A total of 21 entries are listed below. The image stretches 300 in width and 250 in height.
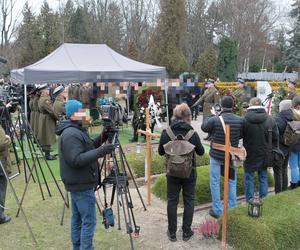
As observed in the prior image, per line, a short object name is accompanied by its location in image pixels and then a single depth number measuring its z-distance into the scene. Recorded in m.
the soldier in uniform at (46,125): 9.96
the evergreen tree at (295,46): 38.03
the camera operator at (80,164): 3.90
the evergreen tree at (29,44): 31.31
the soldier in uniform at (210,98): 12.62
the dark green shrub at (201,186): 6.49
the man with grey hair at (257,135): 5.82
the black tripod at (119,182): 4.74
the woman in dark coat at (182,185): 4.87
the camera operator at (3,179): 5.57
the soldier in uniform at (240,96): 11.97
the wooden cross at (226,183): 4.63
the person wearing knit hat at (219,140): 5.45
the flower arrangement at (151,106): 11.71
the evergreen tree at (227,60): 35.44
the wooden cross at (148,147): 6.14
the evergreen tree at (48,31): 31.75
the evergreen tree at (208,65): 34.44
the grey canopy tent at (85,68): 11.56
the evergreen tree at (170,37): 36.59
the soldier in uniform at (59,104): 10.09
